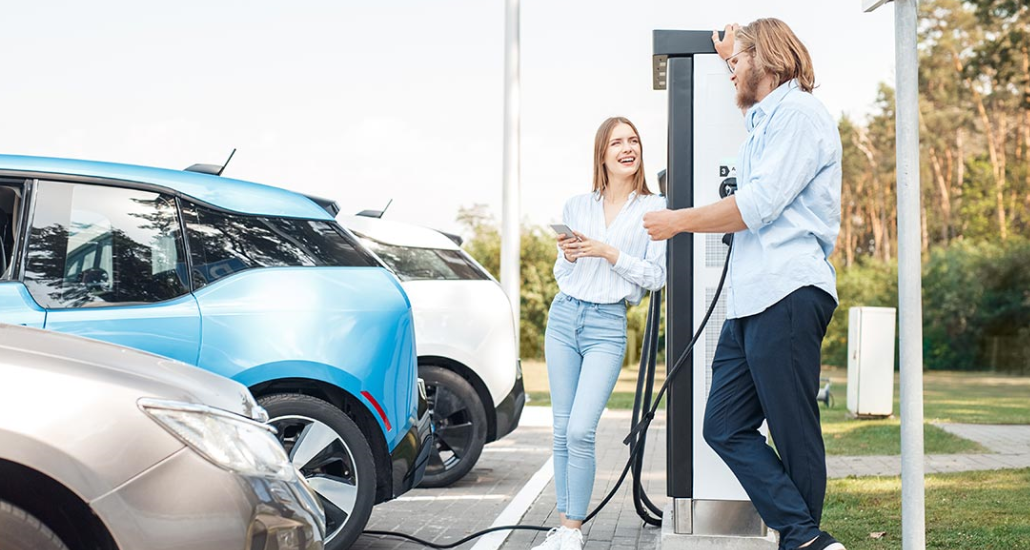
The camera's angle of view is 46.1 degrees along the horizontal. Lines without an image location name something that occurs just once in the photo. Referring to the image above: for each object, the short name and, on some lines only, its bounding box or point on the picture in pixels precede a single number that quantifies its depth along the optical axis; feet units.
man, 13.05
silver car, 8.99
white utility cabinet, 44.57
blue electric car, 15.89
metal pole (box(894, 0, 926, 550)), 13.37
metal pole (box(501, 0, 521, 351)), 49.42
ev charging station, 16.99
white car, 26.27
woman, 17.17
